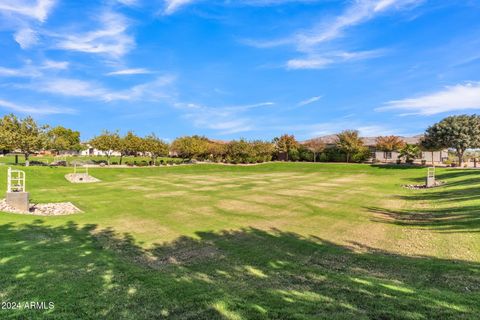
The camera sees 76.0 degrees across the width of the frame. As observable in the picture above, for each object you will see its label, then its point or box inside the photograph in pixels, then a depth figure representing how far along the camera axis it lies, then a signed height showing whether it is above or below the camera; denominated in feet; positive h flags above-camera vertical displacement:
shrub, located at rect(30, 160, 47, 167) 153.19 -4.84
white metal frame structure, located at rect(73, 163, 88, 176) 129.18 -6.73
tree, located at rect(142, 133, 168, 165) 204.73 +6.58
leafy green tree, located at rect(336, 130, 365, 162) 205.18 +10.41
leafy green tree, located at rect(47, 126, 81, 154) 178.82 +12.25
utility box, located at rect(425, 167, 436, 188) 89.41 -6.66
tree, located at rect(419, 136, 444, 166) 171.22 +8.53
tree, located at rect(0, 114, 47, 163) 137.49 +8.64
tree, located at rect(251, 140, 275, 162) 229.66 +5.30
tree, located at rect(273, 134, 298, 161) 241.14 +10.41
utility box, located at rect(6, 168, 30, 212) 51.01 -7.83
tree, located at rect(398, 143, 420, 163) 189.88 +4.34
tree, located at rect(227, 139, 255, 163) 222.28 +3.31
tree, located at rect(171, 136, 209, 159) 224.12 +7.13
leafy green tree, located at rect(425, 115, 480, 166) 161.99 +14.26
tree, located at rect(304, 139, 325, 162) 228.84 +7.93
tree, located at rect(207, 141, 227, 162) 231.69 +3.96
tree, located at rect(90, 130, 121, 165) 181.37 +7.54
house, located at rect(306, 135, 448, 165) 224.53 +3.16
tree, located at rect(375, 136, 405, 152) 213.66 +10.36
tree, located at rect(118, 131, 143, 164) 190.32 +7.53
